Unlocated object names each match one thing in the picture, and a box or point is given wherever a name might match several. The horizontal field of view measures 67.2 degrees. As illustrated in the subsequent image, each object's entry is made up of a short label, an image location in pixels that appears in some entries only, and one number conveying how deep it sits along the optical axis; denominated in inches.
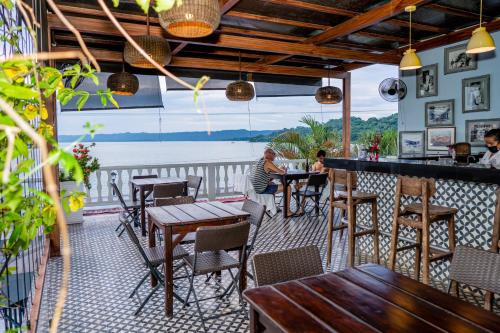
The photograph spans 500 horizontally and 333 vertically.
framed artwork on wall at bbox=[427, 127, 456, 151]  238.8
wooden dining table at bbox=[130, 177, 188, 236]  209.8
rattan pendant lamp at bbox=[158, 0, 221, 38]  91.1
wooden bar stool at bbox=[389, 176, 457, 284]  123.1
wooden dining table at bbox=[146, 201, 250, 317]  121.0
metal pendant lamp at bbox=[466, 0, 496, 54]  136.7
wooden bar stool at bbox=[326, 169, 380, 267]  152.1
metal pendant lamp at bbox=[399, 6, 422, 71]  161.6
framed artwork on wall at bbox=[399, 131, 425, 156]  259.1
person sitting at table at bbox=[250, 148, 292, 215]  261.0
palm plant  348.2
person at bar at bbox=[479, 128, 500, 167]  174.1
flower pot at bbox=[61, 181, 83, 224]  235.0
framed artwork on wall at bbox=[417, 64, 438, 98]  247.0
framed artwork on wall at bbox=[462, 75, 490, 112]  215.9
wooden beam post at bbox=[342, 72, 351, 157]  327.9
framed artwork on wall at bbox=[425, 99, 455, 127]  237.5
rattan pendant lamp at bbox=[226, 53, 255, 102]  227.9
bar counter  125.8
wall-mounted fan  260.5
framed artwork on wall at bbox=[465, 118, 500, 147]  213.5
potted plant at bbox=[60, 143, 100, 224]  237.3
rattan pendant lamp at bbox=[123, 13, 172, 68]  129.4
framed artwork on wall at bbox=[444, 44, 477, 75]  223.9
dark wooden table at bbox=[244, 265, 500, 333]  56.3
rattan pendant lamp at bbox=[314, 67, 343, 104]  254.7
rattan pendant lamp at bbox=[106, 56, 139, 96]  179.5
